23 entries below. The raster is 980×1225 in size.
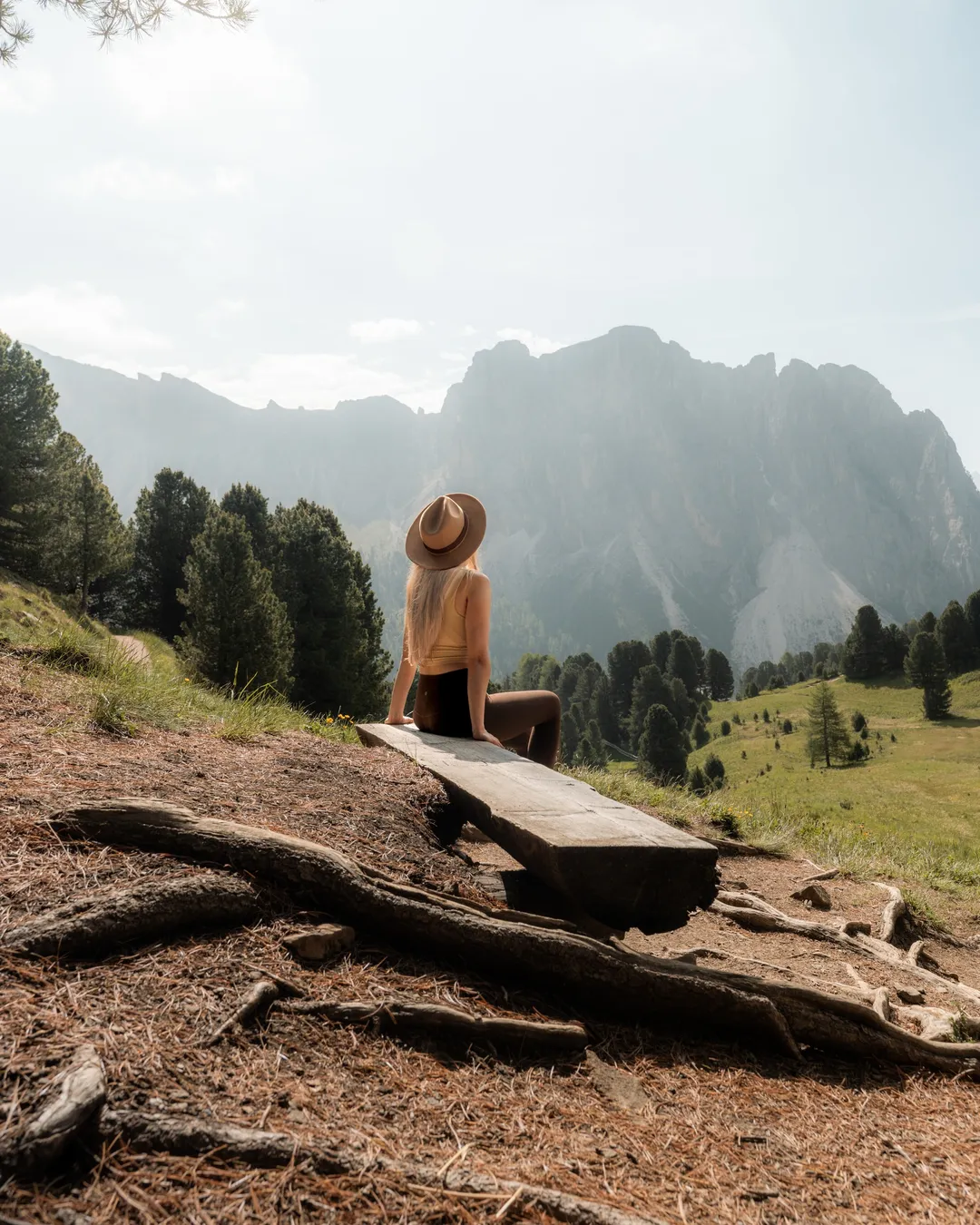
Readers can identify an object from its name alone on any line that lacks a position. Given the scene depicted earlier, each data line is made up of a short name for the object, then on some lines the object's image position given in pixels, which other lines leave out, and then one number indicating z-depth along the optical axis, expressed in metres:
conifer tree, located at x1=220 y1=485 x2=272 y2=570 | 41.75
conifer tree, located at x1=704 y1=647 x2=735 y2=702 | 123.00
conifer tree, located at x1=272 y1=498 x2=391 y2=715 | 32.97
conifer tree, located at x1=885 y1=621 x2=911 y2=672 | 100.25
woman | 6.05
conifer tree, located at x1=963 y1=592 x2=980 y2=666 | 90.81
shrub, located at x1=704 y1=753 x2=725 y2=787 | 74.31
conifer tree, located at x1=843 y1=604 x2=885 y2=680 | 100.62
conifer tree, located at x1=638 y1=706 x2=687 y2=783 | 73.94
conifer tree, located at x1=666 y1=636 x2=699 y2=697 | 113.56
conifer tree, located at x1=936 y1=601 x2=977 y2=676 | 89.38
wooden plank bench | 3.38
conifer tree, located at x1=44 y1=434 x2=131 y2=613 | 31.75
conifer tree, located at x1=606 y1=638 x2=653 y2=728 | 112.06
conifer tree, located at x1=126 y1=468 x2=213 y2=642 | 42.81
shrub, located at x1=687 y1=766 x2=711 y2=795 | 67.32
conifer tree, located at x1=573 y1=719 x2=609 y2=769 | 90.22
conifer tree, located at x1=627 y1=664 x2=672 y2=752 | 93.94
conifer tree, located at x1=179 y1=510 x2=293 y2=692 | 24.80
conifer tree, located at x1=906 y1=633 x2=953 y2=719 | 80.19
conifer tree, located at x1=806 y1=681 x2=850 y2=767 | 71.94
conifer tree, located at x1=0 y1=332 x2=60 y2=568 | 30.48
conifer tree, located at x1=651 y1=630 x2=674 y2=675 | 120.94
